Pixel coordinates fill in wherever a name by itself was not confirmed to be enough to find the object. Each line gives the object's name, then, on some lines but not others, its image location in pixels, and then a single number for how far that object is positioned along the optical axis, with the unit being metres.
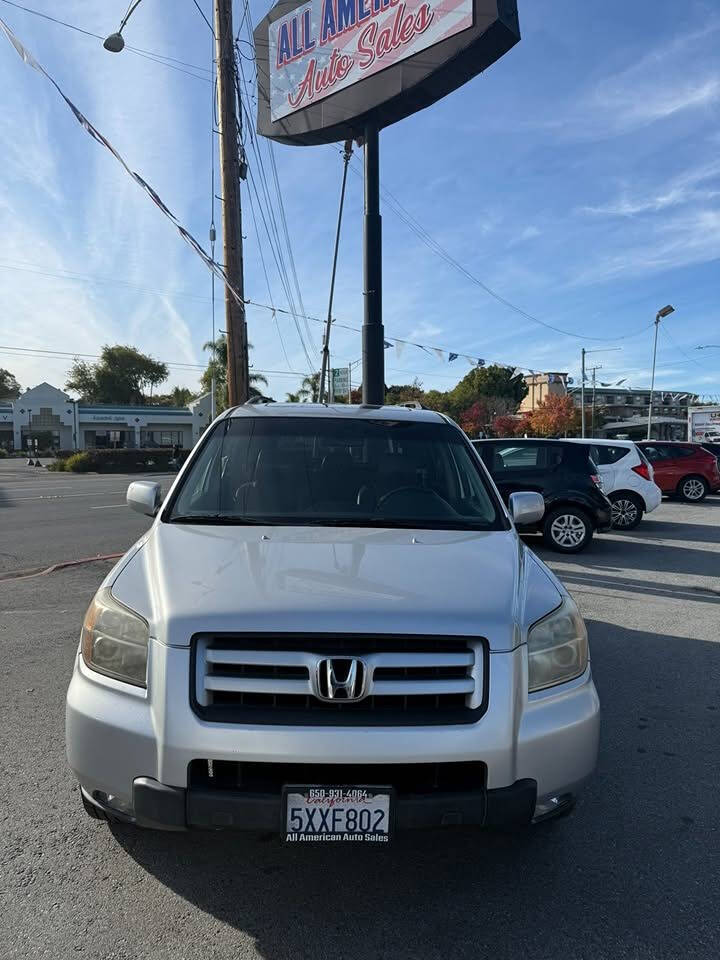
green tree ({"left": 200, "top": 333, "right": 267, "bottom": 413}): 53.69
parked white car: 12.16
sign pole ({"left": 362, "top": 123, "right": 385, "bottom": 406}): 10.87
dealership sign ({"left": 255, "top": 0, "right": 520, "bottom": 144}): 10.61
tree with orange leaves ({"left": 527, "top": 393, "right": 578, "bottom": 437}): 66.44
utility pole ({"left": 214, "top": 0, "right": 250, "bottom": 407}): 9.41
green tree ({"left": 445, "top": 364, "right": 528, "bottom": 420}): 75.03
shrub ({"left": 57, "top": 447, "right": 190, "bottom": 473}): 38.31
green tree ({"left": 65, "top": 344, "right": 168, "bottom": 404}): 85.50
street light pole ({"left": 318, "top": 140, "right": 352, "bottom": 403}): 23.15
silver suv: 2.11
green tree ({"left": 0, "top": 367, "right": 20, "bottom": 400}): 99.57
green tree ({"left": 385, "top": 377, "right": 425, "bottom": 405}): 73.25
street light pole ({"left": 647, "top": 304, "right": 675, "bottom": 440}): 45.00
